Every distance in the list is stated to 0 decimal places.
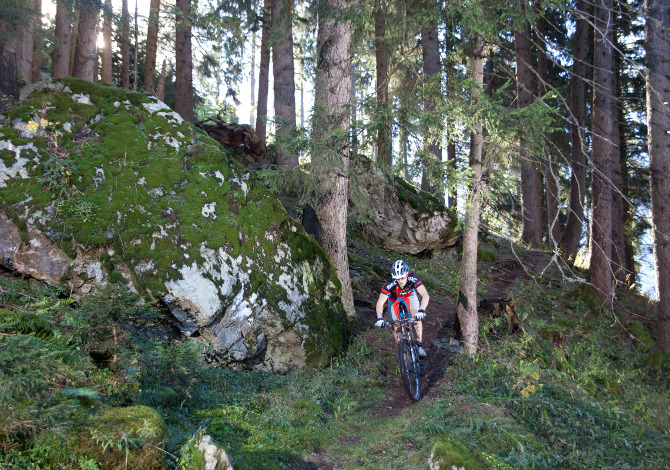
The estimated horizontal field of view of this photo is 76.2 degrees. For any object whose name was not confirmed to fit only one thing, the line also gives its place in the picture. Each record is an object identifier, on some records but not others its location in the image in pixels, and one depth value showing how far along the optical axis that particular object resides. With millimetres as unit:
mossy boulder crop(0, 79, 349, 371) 5492
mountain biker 6602
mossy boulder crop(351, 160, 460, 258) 13580
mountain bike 6289
